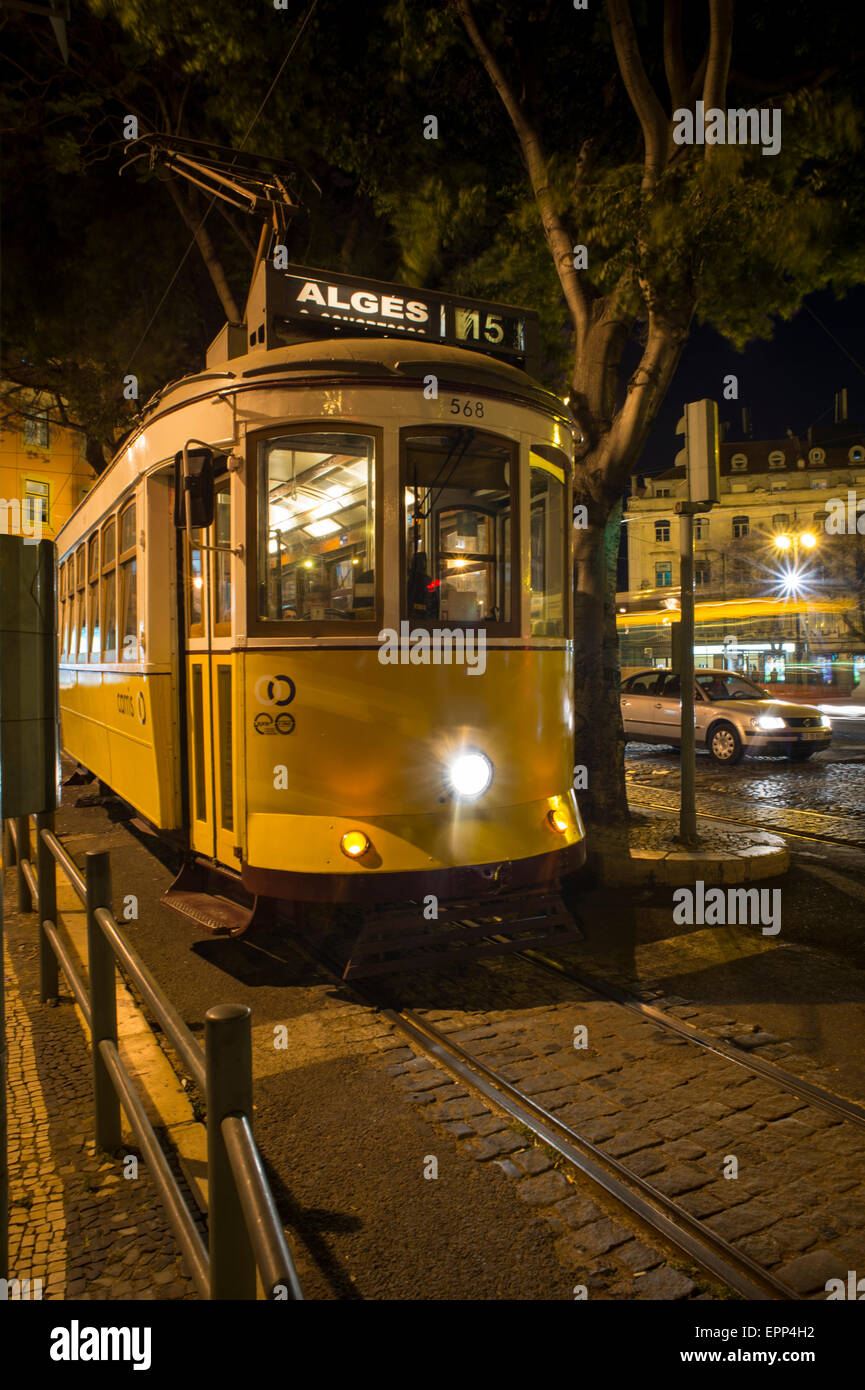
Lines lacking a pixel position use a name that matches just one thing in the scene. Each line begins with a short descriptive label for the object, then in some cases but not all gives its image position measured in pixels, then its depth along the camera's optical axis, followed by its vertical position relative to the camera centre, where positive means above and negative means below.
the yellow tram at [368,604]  4.95 +0.38
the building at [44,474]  36.66 +8.59
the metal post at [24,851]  6.89 -1.35
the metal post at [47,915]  4.98 -1.29
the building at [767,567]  30.11 +4.82
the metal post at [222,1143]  1.90 -0.99
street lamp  33.59 +4.14
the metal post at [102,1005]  3.39 -1.22
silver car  14.42 -0.83
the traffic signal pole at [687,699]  7.72 -0.27
